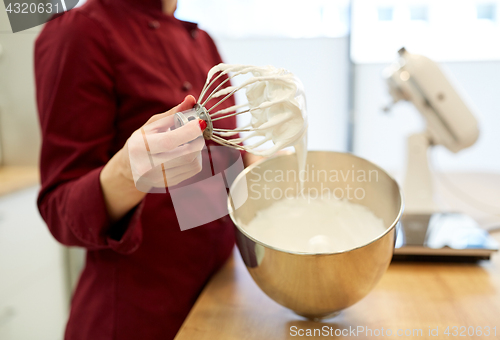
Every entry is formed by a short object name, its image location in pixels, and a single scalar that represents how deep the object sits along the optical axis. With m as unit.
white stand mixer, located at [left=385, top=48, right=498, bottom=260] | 0.66
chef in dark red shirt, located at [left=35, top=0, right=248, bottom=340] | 0.48
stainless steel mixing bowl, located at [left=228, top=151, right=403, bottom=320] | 0.40
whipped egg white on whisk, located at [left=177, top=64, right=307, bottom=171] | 0.35
